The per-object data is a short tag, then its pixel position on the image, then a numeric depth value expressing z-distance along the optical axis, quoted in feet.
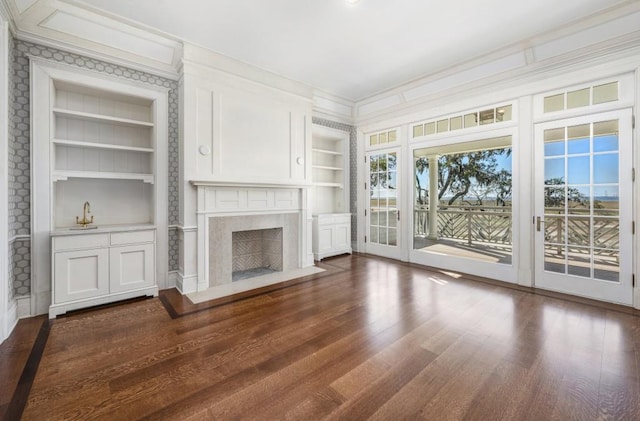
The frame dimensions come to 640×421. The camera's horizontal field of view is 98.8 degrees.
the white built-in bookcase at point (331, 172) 18.93
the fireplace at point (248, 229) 12.00
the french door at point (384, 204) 17.08
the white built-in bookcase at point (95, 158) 9.47
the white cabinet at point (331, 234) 17.35
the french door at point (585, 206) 9.94
